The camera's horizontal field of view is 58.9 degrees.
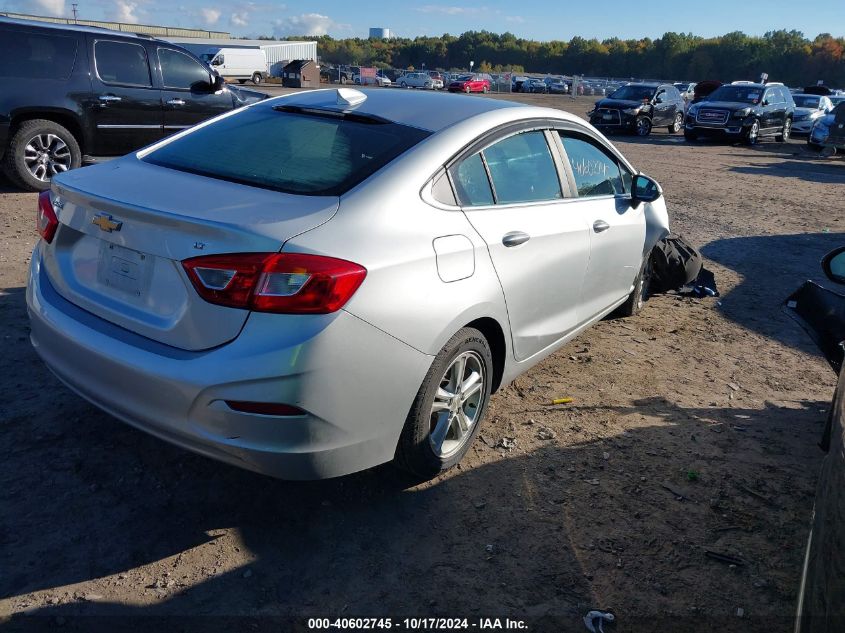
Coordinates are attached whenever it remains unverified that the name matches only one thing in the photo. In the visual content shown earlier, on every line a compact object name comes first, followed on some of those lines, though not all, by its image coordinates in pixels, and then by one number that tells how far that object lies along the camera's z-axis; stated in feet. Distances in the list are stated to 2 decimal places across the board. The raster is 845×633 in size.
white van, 169.89
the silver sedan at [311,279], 8.59
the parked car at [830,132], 62.90
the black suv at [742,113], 74.43
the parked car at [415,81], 194.90
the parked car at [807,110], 84.43
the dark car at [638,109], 79.20
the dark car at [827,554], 4.94
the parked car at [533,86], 207.92
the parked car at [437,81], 199.53
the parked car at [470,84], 174.60
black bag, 21.25
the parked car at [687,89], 137.10
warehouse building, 222.89
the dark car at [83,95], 27.71
